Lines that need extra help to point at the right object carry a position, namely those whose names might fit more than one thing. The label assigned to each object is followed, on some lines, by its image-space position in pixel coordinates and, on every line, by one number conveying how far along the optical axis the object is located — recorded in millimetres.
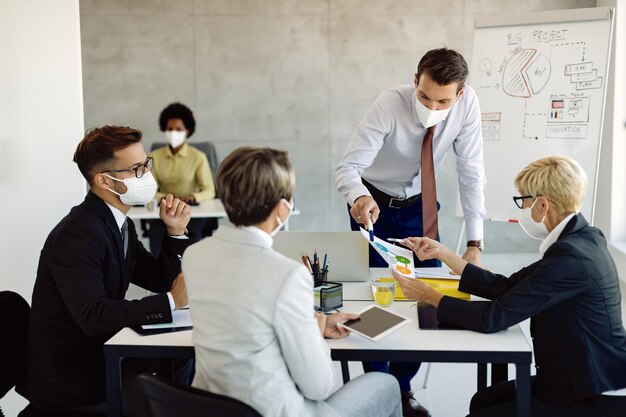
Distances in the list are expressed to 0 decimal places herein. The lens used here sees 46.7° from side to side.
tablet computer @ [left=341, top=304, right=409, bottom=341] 2066
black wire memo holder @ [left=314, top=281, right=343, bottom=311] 2320
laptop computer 2660
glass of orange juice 2354
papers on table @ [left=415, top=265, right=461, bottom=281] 2648
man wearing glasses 2090
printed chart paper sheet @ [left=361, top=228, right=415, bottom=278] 2443
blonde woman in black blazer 1993
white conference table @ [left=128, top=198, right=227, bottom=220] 4766
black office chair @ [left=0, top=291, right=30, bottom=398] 2131
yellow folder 2432
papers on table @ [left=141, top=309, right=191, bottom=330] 2133
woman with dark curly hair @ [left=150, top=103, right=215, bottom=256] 5434
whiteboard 4508
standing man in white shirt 2990
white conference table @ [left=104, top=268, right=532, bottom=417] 1944
